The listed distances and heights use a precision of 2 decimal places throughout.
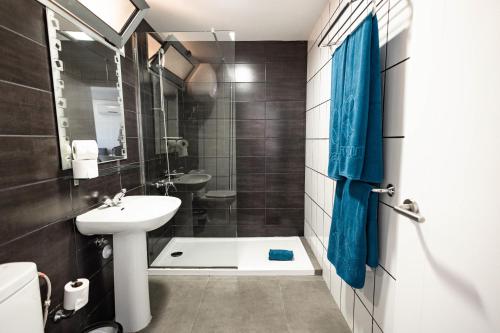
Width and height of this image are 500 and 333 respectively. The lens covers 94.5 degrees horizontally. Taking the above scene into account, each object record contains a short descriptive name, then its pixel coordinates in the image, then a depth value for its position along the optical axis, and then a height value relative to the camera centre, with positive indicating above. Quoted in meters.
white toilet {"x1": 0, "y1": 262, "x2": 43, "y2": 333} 0.71 -0.50
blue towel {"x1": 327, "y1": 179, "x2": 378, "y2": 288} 1.17 -0.47
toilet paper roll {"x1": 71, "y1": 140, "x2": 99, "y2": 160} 1.29 -0.03
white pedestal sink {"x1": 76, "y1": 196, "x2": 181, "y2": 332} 1.34 -0.64
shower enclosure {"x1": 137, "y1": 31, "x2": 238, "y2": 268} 2.28 +0.02
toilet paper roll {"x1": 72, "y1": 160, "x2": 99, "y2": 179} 1.27 -0.13
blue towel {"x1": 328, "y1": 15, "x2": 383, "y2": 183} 1.10 +0.17
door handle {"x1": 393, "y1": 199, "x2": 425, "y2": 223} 0.78 -0.25
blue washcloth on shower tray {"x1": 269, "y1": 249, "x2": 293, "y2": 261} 2.41 -1.17
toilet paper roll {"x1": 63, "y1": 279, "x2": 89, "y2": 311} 1.17 -0.76
